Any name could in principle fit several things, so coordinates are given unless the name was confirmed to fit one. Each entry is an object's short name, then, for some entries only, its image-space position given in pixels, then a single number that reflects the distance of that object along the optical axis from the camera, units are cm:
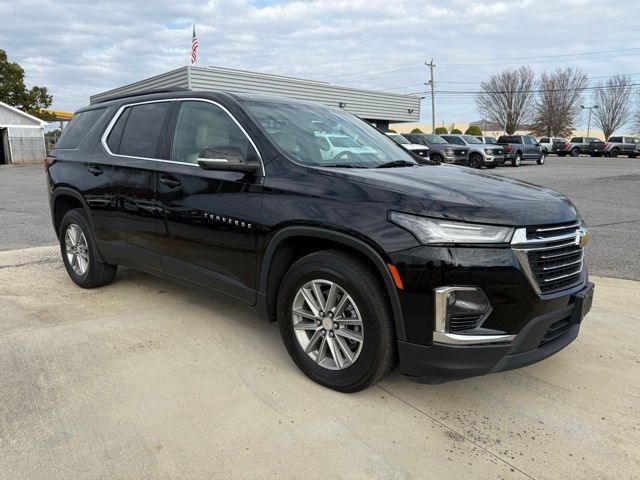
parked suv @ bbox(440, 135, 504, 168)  2572
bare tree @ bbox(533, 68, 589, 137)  6375
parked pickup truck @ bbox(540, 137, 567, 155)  4616
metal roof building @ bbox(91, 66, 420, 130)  2448
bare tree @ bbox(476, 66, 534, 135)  6259
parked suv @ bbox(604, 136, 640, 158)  4212
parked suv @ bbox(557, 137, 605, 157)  4350
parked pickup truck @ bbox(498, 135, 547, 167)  2869
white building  3250
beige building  6999
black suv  259
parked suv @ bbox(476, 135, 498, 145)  3138
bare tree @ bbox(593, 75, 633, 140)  6662
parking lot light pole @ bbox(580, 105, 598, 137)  6665
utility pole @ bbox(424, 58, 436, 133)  5892
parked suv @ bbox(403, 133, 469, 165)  2450
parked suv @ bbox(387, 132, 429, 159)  1983
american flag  2011
